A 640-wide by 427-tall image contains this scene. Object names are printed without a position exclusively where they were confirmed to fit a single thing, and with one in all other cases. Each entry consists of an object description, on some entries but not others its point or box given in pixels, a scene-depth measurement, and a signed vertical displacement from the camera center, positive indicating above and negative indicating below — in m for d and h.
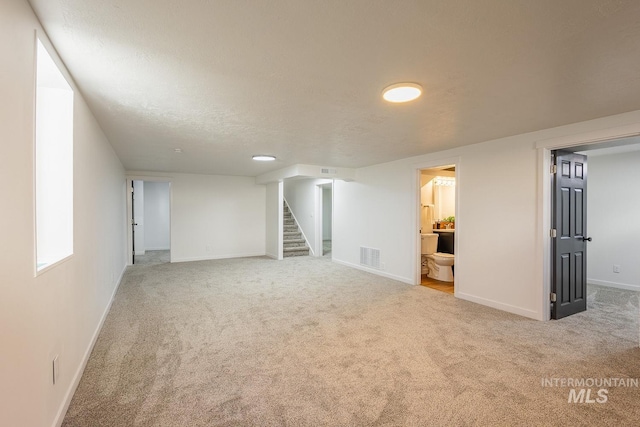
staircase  8.05 -0.80
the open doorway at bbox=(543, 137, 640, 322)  3.67 -0.34
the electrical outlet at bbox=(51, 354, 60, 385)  1.66 -0.89
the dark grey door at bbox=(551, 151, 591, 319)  3.43 -0.27
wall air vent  5.83 -0.91
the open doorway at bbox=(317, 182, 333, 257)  12.03 -0.08
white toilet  5.34 -0.90
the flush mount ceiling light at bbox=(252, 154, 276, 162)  4.98 +0.94
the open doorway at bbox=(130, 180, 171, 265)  8.86 -0.20
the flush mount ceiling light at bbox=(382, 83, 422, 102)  2.16 +0.91
